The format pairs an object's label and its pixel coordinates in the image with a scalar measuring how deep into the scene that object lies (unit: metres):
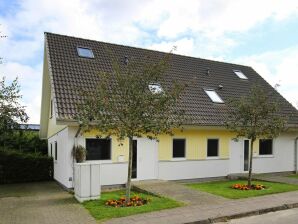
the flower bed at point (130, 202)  8.65
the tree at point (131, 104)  8.55
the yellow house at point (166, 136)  11.87
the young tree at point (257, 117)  11.16
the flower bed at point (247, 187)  11.15
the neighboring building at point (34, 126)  30.72
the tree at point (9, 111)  10.63
